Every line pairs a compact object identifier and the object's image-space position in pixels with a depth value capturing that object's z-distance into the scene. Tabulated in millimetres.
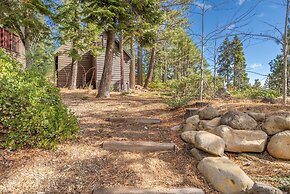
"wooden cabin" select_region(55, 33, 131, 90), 15434
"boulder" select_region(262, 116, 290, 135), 3041
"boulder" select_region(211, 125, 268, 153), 2959
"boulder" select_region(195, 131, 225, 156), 2685
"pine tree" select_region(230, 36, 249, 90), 30203
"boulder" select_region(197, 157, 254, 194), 2064
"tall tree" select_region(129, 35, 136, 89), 14942
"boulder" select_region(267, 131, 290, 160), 2824
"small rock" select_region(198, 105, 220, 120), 3717
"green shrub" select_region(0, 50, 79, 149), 2480
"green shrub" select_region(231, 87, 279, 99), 7003
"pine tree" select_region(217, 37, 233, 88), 30516
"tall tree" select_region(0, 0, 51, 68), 8391
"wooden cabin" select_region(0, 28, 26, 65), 11009
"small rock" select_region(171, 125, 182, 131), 3961
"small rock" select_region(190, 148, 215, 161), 2709
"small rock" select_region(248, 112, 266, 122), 3371
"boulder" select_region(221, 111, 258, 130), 3201
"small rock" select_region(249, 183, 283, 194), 1765
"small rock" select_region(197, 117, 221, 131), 3420
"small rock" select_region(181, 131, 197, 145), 3093
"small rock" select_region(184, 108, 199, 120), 4380
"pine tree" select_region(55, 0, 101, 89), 11266
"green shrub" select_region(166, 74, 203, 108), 6422
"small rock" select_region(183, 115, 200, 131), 3682
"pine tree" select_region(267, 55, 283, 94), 26039
